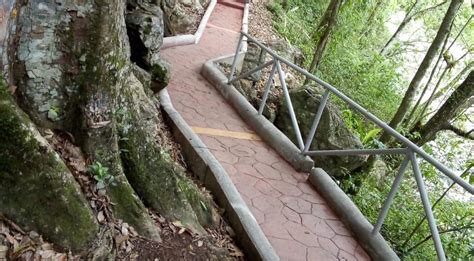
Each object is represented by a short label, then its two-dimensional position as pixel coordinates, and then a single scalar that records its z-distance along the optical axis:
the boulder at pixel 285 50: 11.05
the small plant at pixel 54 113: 2.60
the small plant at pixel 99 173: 2.74
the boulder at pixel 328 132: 7.02
